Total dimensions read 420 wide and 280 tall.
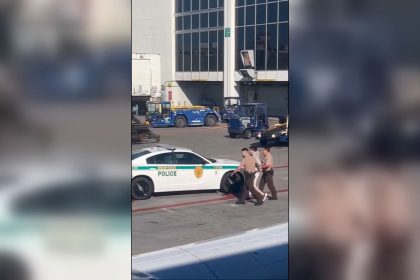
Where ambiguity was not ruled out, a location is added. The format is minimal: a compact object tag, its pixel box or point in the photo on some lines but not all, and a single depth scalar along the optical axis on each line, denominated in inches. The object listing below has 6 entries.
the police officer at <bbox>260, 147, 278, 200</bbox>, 530.3
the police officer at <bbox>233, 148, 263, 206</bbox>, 531.2
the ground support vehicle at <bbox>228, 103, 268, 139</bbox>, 1117.1
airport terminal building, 1401.3
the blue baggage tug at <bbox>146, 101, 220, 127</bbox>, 1323.8
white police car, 556.7
